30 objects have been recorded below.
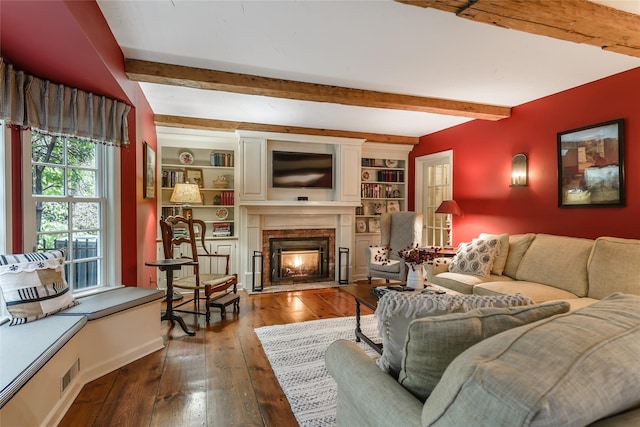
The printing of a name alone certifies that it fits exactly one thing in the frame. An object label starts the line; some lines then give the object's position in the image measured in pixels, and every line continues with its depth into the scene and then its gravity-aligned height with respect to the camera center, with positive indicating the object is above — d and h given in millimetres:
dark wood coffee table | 2662 -704
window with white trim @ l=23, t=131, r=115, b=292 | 2391 +91
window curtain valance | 2055 +752
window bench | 1607 -833
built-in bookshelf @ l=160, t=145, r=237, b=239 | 4840 +489
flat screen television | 5160 +688
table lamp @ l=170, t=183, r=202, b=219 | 4270 +260
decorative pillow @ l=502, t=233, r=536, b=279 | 3533 -413
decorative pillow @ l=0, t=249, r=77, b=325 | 2049 -443
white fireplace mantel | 4977 -86
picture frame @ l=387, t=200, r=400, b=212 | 5984 +129
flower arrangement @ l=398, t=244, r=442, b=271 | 2738 -356
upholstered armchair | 4664 -428
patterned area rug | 2021 -1158
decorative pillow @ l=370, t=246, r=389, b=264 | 4832 -558
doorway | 5281 +372
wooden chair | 3461 -715
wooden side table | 3209 -685
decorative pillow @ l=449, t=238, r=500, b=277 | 3547 -487
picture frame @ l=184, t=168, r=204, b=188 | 4957 +565
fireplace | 5172 -663
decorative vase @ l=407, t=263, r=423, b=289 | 2779 -532
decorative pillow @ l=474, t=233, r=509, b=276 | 3623 -481
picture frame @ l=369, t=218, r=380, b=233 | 5879 -204
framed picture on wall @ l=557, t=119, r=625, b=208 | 2982 +440
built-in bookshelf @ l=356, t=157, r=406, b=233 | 5820 +399
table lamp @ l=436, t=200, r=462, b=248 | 4403 +66
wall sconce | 3805 +478
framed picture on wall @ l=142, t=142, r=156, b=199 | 3537 +467
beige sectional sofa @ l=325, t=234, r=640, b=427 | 638 -346
